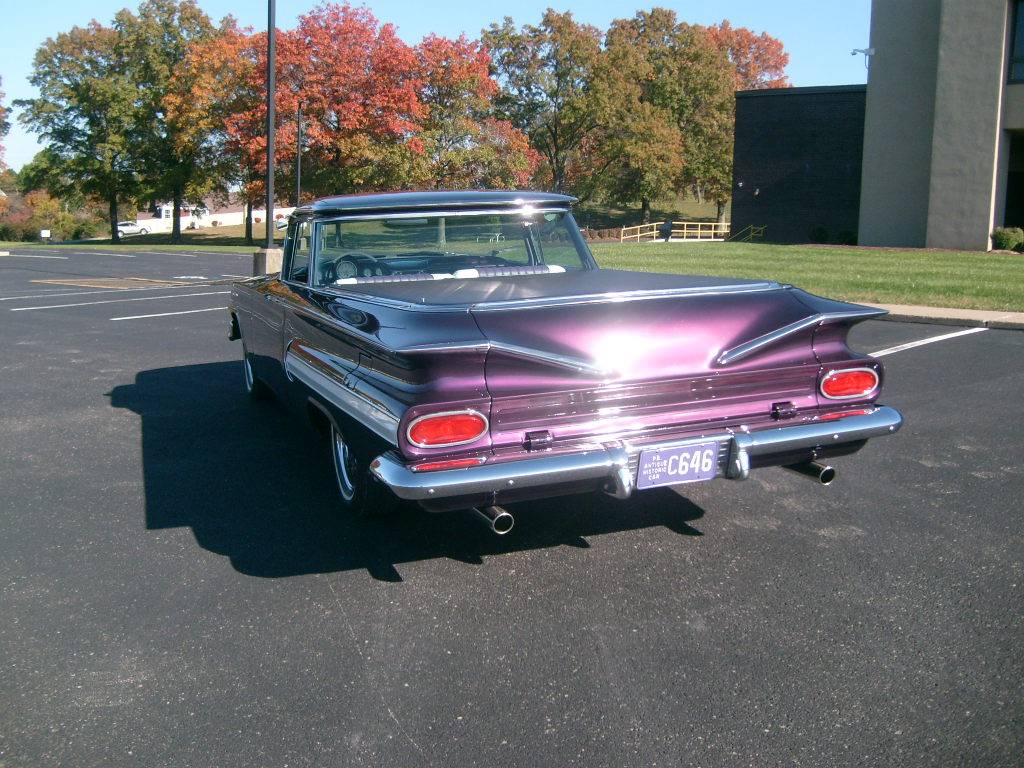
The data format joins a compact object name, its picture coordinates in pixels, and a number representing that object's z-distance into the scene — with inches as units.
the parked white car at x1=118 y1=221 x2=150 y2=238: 2992.1
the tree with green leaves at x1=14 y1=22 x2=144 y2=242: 1975.9
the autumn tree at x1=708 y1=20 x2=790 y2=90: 3004.4
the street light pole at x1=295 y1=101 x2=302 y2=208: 1241.6
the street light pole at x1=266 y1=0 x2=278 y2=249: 725.3
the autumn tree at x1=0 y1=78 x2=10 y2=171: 1958.0
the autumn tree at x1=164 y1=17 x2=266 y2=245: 1489.9
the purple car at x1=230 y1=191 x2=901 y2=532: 146.6
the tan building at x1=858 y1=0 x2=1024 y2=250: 986.1
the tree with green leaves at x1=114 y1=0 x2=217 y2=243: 1873.8
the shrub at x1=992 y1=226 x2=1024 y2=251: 998.4
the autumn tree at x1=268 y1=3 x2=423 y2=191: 1408.7
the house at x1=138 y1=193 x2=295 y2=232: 3597.4
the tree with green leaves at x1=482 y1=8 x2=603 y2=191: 2080.5
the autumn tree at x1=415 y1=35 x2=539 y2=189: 1514.5
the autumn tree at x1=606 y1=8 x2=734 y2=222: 2244.1
